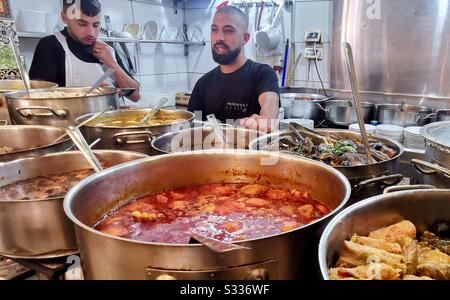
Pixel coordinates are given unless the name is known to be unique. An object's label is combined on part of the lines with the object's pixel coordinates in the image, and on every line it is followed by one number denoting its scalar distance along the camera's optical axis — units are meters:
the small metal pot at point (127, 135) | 1.58
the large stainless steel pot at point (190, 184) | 0.68
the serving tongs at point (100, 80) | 2.30
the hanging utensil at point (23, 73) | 2.44
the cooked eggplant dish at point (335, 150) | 1.47
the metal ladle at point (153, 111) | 2.16
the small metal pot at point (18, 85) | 2.90
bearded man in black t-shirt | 2.89
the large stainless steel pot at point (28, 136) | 1.80
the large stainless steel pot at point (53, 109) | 1.92
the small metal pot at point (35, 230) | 0.97
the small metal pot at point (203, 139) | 1.65
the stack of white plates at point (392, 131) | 2.77
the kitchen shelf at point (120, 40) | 3.19
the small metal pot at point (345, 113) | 3.22
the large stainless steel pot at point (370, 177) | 1.16
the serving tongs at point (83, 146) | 1.22
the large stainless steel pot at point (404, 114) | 2.94
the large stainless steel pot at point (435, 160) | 1.16
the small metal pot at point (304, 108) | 3.48
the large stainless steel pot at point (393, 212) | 0.84
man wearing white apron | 3.34
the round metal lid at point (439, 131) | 1.51
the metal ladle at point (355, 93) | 1.42
